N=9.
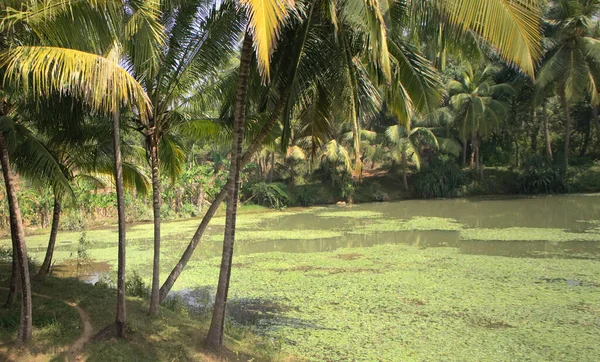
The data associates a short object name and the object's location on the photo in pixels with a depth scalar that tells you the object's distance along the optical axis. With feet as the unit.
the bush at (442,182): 92.22
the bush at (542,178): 84.53
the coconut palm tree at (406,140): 89.10
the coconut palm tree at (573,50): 71.77
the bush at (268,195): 83.71
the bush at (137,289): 26.73
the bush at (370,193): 91.91
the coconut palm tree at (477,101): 86.12
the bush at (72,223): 61.74
